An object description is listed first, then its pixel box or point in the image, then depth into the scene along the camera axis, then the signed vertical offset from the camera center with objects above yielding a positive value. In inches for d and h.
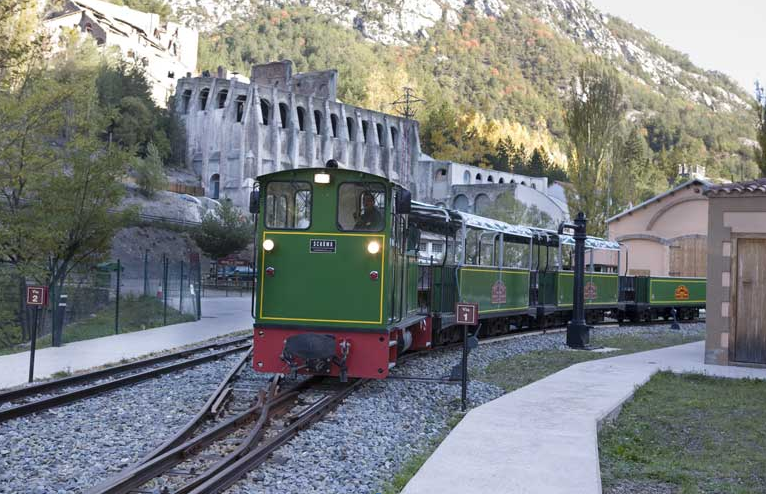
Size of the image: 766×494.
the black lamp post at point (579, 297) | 792.9 -17.1
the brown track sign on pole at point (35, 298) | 489.4 -21.2
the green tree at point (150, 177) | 2541.8 +285.1
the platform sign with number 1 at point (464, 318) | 438.3 -22.3
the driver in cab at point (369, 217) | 469.4 +33.0
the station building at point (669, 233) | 1637.6 +103.0
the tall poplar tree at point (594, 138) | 1836.9 +328.4
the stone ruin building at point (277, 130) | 3250.5 +618.9
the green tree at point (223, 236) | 2240.4 +93.1
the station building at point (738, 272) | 634.2 +10.7
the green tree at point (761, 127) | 1124.5 +225.8
